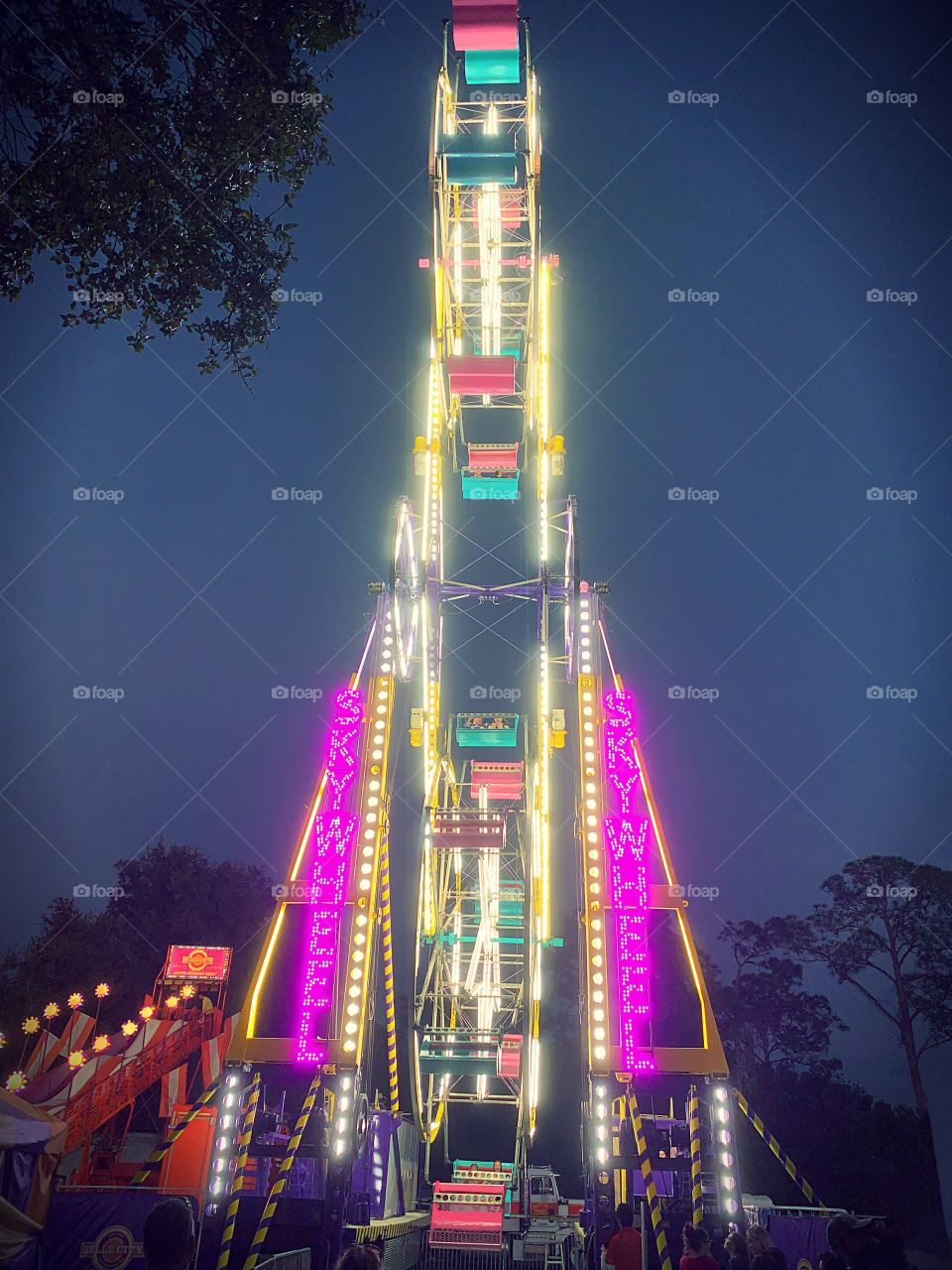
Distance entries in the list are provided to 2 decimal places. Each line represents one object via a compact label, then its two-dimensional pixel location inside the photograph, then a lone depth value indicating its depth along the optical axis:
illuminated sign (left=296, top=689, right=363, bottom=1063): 9.09
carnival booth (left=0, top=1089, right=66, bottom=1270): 7.63
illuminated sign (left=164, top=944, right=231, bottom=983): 24.61
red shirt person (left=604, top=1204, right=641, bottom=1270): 7.23
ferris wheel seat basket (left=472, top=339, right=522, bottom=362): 17.14
